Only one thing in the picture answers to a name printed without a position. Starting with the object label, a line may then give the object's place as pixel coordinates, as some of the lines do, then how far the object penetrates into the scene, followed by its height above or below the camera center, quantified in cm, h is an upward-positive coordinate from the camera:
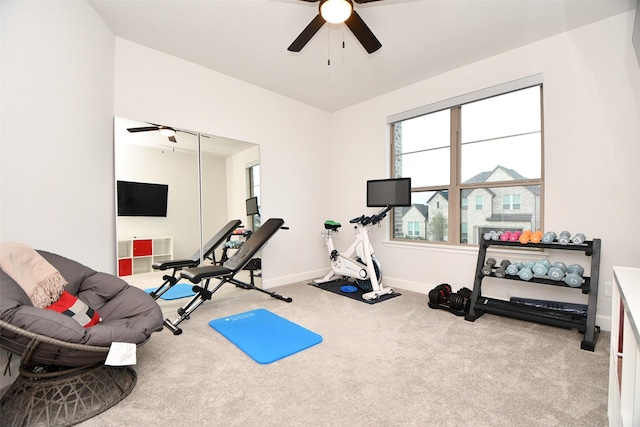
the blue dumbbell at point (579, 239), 239 -25
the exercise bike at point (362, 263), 354 -69
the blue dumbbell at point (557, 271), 242 -53
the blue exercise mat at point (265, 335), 212 -106
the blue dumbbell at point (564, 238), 243 -25
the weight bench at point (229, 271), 261 -59
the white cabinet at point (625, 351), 85 -53
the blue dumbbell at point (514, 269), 265 -55
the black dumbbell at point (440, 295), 310 -93
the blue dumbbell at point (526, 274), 255 -58
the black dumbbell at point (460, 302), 291 -95
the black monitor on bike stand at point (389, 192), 348 +23
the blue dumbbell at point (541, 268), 250 -52
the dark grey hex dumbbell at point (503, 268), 270 -57
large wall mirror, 287 +25
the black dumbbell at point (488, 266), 274 -56
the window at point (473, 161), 302 +59
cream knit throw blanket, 153 -35
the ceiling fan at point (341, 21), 194 +139
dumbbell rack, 225 -89
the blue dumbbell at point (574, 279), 232 -57
